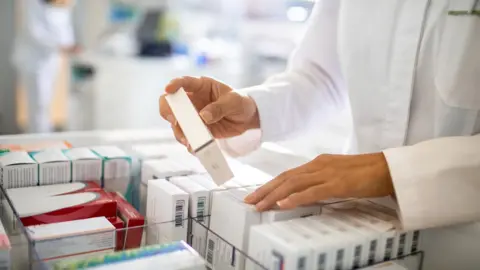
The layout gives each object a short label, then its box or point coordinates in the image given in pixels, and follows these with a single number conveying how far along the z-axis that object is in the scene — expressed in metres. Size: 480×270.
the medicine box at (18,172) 0.74
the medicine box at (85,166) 0.78
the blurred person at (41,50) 2.98
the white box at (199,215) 0.67
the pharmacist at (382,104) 0.61
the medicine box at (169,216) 0.66
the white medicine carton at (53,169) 0.76
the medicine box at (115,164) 0.81
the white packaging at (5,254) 0.54
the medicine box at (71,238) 0.57
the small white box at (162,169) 0.78
